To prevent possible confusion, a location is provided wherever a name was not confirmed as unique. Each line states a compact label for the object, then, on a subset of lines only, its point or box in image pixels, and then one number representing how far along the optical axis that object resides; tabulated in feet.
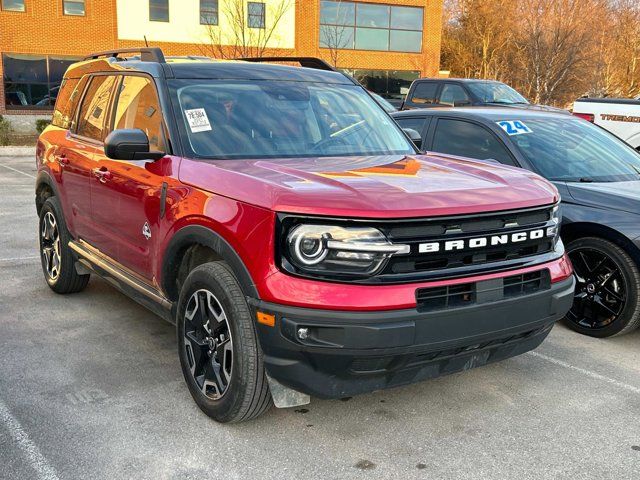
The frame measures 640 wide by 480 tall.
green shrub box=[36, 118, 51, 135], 78.57
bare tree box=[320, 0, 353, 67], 104.94
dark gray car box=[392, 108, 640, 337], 15.37
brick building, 91.30
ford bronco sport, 9.49
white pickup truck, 37.14
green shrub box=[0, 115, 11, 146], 70.49
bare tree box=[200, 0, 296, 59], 94.79
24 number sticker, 18.81
